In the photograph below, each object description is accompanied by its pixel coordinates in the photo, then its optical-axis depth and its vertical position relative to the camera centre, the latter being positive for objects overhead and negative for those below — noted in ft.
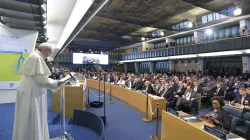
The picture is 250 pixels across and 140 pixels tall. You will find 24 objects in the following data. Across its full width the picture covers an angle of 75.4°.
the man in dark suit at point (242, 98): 18.04 -3.36
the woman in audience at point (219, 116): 10.28 -3.09
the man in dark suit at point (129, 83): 35.76 -2.94
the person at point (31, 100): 7.23 -1.38
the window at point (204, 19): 51.89 +16.24
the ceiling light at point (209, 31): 56.24 +13.41
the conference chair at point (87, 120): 12.23 -4.20
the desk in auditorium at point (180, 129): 8.61 -3.70
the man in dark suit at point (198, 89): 26.27 -3.19
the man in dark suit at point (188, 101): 21.13 -4.13
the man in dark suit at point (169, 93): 24.24 -3.56
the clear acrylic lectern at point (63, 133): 9.88 -4.17
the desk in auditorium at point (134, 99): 18.85 -4.23
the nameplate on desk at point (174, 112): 11.63 -3.17
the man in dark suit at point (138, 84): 34.34 -3.12
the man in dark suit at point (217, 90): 26.82 -3.58
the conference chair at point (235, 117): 12.79 -3.98
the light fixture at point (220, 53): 43.41 +4.68
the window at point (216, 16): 48.69 +16.23
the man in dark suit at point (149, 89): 28.47 -3.43
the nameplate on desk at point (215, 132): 7.29 -3.04
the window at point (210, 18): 50.47 +16.33
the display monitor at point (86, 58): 73.82 +5.62
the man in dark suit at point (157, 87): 28.89 -3.16
